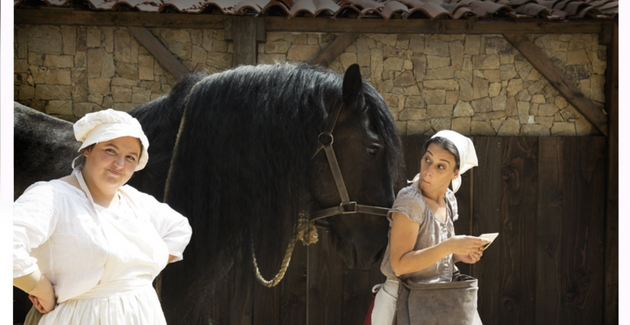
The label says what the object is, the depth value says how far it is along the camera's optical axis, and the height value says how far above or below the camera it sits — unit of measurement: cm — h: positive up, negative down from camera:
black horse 260 -5
